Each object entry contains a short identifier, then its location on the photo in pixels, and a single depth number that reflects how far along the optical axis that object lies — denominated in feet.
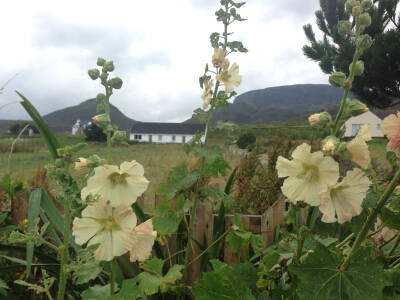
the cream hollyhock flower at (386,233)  3.24
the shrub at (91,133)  104.35
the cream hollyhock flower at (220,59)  4.83
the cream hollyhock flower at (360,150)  2.44
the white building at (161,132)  177.47
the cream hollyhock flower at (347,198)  2.32
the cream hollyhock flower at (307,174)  2.37
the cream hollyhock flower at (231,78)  4.87
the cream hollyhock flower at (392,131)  2.44
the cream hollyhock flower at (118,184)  2.81
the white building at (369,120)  100.52
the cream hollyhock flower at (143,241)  3.08
